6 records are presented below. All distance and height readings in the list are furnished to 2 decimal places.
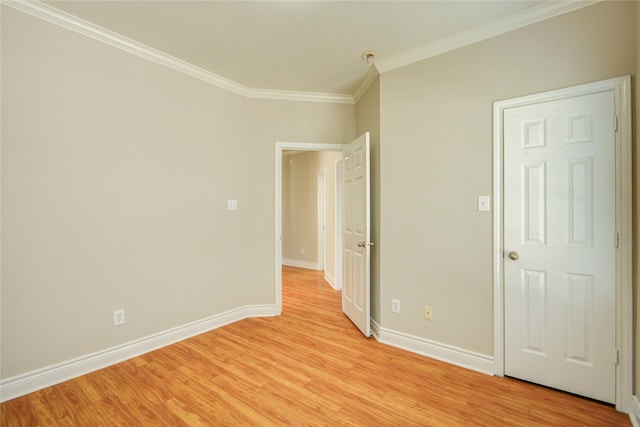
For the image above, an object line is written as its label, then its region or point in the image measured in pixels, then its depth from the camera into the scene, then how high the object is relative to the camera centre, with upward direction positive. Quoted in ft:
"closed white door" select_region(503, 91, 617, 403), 5.98 -0.70
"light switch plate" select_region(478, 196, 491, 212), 7.32 +0.24
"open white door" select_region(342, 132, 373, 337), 9.25 -0.74
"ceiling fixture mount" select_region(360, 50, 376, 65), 8.37 +4.72
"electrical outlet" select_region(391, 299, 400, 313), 8.76 -2.84
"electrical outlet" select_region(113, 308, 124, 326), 7.71 -2.79
